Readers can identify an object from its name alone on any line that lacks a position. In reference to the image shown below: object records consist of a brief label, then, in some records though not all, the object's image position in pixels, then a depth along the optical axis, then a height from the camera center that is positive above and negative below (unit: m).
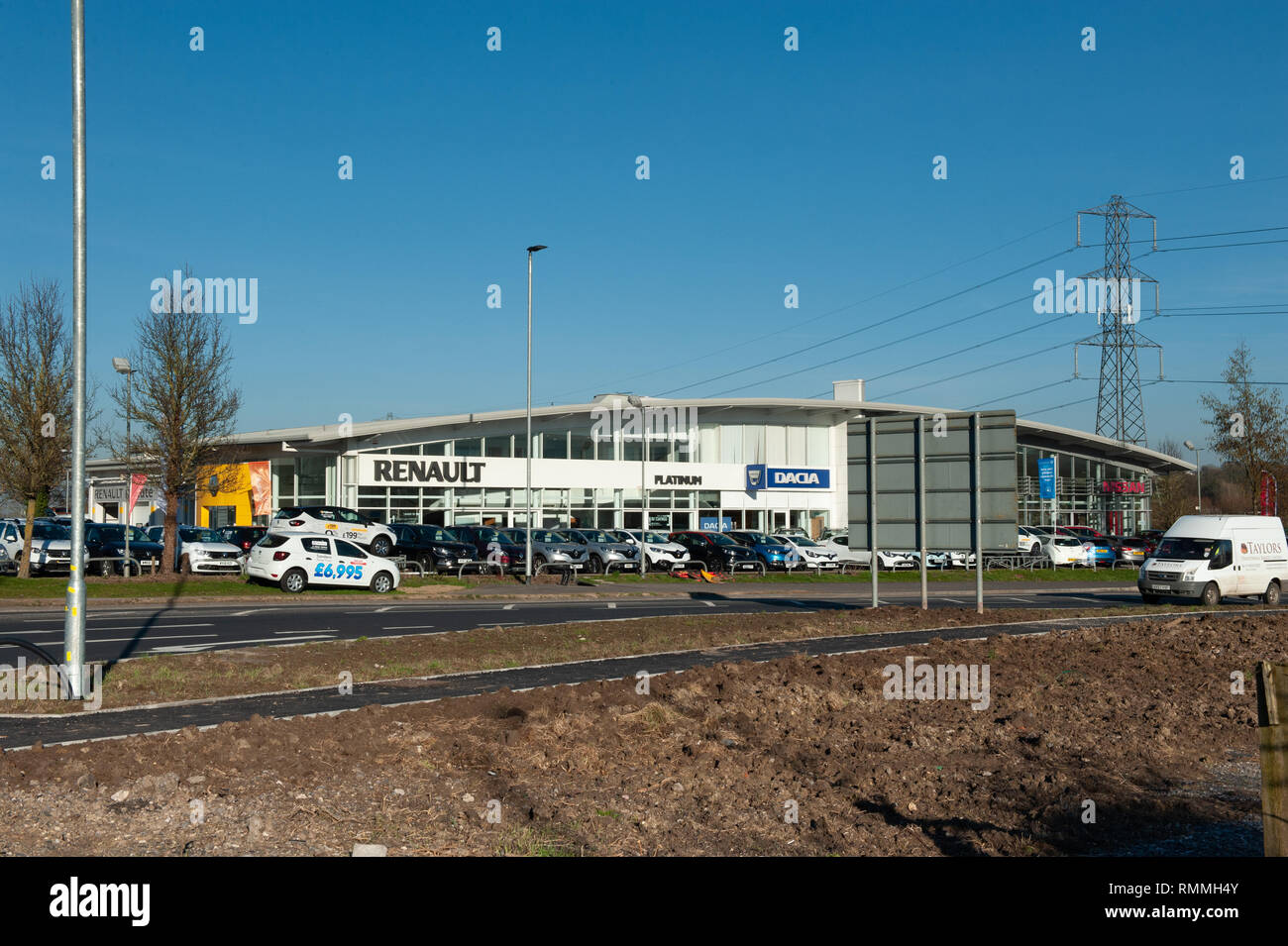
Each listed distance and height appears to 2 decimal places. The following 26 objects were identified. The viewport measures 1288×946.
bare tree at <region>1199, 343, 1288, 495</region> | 42.44 +2.11
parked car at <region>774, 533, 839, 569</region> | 45.28 -2.63
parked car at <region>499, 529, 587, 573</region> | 38.62 -2.03
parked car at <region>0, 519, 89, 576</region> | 33.31 -1.44
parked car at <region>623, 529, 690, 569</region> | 43.09 -2.34
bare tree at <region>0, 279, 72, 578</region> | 30.61 +2.44
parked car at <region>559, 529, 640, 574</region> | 41.25 -2.28
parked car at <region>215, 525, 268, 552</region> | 39.56 -1.40
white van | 27.69 -1.83
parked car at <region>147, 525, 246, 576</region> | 33.75 -1.85
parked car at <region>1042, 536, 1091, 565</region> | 51.59 -2.79
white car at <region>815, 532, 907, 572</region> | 46.34 -2.74
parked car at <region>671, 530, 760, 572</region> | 43.41 -2.36
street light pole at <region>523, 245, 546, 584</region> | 33.23 -1.94
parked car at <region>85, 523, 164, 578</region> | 35.72 -1.59
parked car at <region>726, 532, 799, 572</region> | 44.98 -2.40
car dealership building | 51.56 +1.31
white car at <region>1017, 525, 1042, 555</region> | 52.47 -2.39
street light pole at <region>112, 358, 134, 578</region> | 30.89 +3.55
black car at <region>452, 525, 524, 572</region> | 38.00 -1.69
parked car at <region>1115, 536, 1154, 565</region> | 53.28 -2.88
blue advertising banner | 66.56 +0.72
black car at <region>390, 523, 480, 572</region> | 37.78 -1.86
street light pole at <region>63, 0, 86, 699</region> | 11.80 +1.50
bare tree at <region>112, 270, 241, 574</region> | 32.56 +2.67
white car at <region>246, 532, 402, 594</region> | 28.80 -1.74
